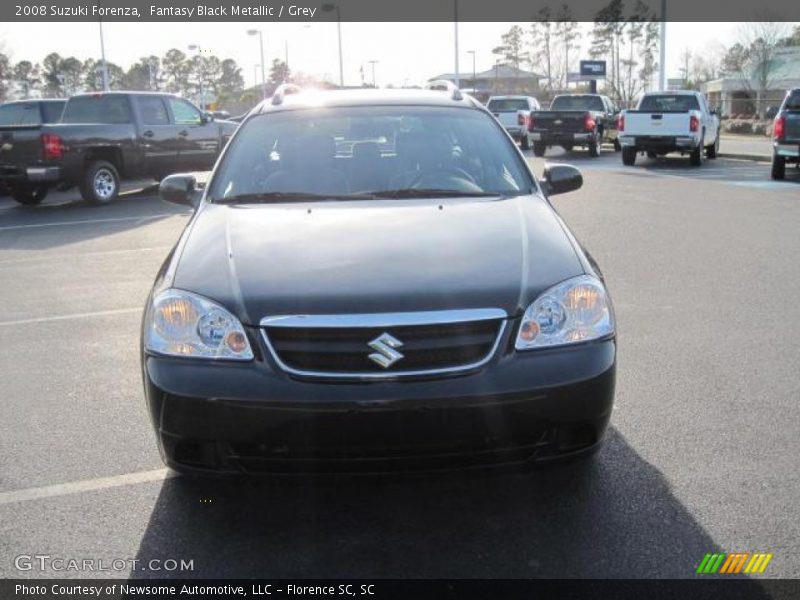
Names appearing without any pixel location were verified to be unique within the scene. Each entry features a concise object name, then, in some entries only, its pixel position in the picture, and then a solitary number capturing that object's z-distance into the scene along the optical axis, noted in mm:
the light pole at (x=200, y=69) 76938
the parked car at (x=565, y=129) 24047
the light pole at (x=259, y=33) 52312
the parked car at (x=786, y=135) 15672
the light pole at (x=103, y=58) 36712
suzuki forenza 2910
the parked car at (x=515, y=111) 29422
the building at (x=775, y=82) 58812
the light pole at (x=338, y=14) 41438
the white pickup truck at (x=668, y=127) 20406
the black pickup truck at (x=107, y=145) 13844
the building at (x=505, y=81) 89562
